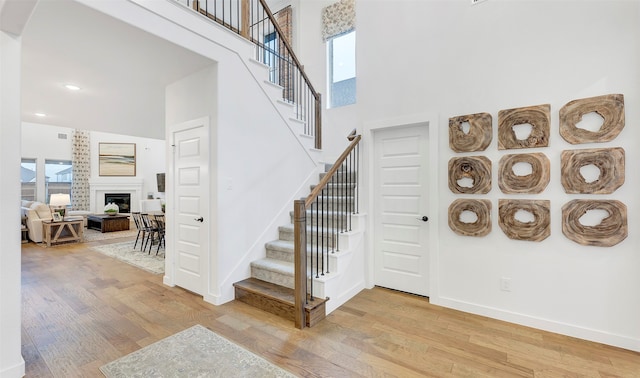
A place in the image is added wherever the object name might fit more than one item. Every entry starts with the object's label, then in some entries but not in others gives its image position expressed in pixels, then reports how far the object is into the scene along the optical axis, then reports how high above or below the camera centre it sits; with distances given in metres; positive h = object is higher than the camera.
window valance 5.49 +3.41
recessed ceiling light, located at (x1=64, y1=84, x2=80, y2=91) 3.67 +1.37
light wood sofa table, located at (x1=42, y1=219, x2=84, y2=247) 6.19 -0.91
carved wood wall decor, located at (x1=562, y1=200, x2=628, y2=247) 2.24 -0.30
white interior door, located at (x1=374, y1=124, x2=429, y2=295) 3.25 -0.23
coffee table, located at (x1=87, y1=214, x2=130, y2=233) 7.86 -0.91
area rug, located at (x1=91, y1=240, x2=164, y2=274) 4.60 -1.22
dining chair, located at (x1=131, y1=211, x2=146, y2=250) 5.81 -0.66
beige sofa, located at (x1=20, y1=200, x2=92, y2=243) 6.45 -0.63
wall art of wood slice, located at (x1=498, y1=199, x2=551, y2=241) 2.52 -0.29
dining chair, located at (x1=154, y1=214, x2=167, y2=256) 5.39 -0.64
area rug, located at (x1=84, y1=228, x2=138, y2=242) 7.09 -1.17
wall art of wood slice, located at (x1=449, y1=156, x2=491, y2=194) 2.78 +0.16
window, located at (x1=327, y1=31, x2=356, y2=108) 5.63 +2.44
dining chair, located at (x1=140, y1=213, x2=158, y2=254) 5.54 -0.70
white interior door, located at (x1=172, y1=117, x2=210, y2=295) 3.24 -0.16
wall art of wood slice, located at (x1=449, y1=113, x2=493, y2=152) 2.76 +0.56
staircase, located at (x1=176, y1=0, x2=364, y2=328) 2.63 -0.73
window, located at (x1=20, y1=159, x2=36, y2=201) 8.79 +0.37
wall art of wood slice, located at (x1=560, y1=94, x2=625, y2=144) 2.24 +0.59
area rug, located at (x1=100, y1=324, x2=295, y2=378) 1.98 -1.27
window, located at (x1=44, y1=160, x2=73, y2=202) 9.07 +0.49
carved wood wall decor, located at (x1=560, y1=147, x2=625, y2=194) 2.25 +0.16
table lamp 6.53 -0.24
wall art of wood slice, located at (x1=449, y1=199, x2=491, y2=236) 2.78 -0.28
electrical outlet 2.70 -0.91
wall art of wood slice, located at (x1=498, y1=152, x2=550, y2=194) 2.51 +0.12
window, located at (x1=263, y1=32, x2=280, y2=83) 6.47 +3.56
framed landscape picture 9.98 +1.15
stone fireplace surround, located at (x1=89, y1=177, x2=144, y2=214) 9.69 +0.06
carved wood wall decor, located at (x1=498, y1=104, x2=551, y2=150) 2.50 +0.58
